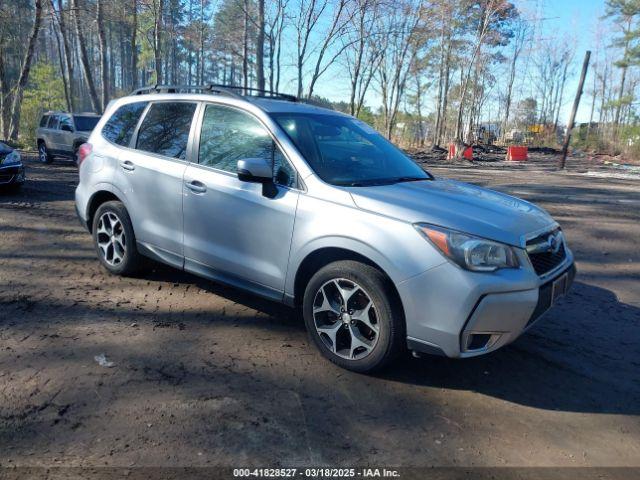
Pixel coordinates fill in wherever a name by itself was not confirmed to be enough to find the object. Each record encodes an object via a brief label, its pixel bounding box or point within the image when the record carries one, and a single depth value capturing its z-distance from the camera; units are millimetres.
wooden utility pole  18922
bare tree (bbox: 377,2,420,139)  32281
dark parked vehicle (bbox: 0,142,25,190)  9695
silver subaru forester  2992
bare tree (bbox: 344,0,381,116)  26406
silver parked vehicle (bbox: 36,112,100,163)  15914
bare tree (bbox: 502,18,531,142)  52191
